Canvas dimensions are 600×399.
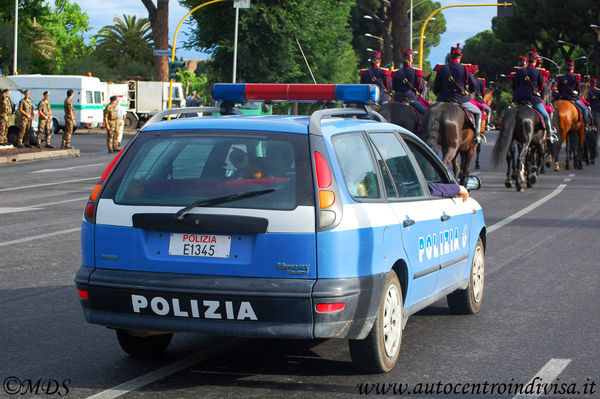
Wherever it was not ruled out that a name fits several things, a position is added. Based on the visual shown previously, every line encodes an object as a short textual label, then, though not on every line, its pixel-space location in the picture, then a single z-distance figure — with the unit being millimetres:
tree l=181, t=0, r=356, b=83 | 58031
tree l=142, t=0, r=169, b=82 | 48938
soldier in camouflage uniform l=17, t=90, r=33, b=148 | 33438
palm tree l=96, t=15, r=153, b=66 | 95312
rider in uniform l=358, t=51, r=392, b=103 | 22750
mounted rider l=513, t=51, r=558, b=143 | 21094
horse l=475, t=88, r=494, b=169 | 27098
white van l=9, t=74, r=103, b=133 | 51000
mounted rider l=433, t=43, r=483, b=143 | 19156
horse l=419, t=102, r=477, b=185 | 18703
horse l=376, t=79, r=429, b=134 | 19531
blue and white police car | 5754
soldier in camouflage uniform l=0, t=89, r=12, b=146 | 33062
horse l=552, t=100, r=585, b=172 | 27172
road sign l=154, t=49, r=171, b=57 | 36312
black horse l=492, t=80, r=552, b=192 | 20891
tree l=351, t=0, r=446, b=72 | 48969
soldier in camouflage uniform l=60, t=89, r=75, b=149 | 35219
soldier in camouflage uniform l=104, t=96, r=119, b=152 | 34344
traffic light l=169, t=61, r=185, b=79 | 40562
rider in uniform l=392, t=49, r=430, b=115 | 19961
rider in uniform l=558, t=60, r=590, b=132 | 27625
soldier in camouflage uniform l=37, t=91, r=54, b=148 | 33812
